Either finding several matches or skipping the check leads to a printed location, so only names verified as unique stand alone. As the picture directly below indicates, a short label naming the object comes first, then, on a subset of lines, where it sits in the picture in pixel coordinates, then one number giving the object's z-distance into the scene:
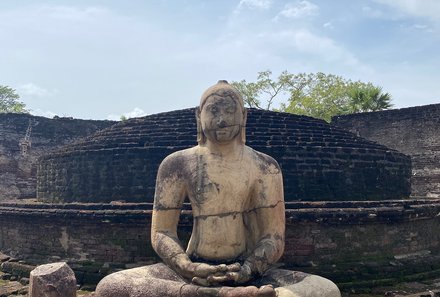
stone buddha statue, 4.05
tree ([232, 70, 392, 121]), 24.78
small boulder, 4.66
